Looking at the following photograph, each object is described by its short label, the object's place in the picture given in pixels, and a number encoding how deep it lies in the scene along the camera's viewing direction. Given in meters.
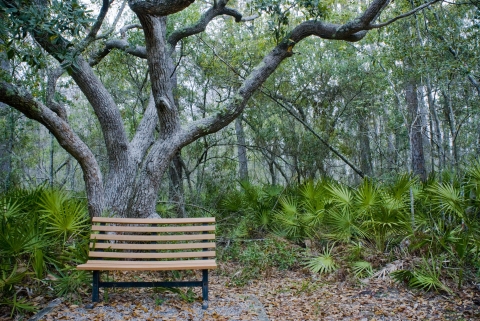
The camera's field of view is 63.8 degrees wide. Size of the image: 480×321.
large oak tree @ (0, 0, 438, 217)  5.54
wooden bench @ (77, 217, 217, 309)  4.32
